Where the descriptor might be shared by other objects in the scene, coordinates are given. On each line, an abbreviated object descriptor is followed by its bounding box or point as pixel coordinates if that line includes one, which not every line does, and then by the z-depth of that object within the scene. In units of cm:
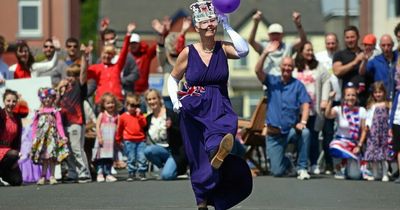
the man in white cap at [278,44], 2066
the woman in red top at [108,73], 2144
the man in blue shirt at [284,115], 2041
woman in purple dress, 1372
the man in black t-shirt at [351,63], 2098
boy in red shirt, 1995
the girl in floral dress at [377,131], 2005
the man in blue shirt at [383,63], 2077
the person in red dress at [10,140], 1905
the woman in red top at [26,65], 2089
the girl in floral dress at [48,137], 1922
